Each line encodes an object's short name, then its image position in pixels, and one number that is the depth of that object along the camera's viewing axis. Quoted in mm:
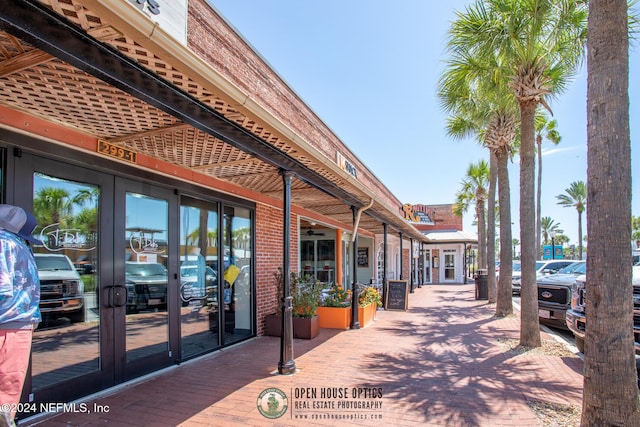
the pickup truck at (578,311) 5859
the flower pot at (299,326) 7398
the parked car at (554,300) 8526
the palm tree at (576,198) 42897
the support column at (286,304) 5242
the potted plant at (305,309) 7414
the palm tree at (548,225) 72500
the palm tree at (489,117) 8430
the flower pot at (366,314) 8898
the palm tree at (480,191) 18703
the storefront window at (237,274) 6812
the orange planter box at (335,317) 8516
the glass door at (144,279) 4625
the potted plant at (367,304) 8938
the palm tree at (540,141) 27000
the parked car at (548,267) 15661
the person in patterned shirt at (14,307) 2664
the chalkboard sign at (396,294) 11766
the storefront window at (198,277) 5746
